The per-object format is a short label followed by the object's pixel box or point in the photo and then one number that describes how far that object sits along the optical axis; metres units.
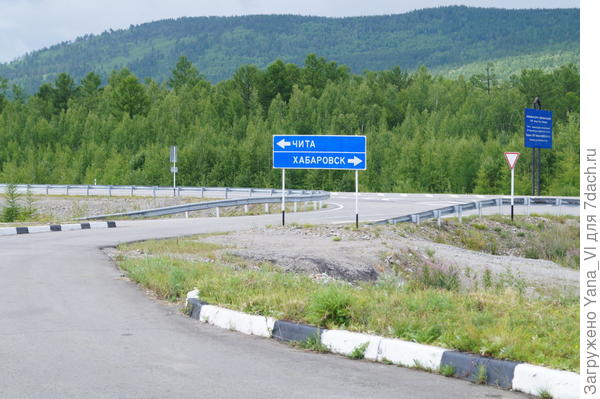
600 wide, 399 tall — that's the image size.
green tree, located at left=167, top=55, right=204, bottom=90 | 154.00
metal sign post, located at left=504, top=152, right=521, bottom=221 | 33.22
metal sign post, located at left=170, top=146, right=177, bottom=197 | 50.22
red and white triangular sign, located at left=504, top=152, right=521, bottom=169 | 33.22
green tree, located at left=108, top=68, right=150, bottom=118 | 125.38
